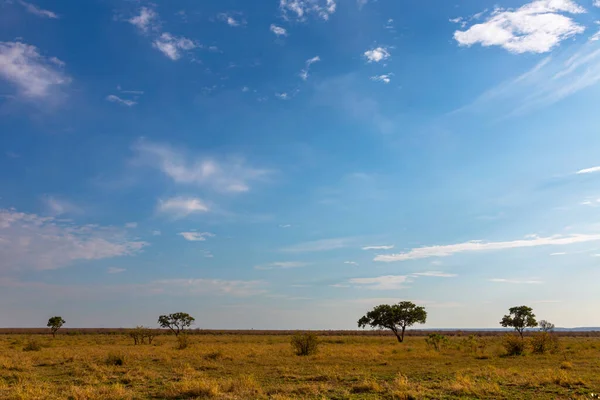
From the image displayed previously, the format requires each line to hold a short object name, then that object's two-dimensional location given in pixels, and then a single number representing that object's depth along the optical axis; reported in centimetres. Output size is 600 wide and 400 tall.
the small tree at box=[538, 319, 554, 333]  5653
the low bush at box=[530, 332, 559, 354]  3722
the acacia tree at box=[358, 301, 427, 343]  6544
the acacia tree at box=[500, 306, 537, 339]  7369
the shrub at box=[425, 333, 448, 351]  4723
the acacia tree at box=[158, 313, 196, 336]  8494
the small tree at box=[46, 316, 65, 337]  9226
